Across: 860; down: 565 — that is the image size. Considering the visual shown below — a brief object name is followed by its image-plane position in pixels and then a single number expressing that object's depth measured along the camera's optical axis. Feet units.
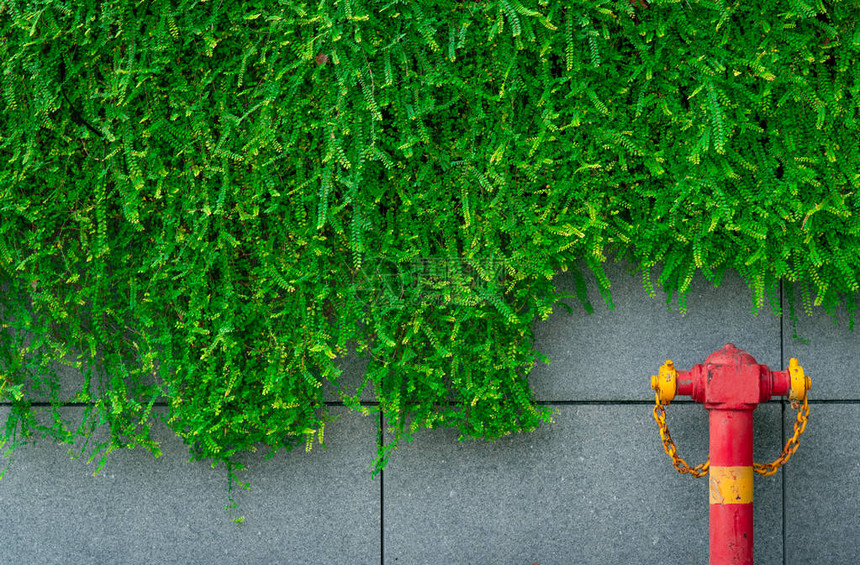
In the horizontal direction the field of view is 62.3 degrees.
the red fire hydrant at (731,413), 8.61
